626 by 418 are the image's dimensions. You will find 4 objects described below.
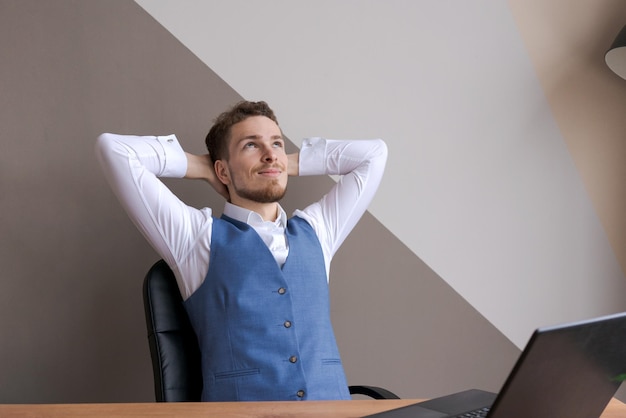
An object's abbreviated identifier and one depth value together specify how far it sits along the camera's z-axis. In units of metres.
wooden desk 1.37
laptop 1.07
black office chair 2.04
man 2.05
